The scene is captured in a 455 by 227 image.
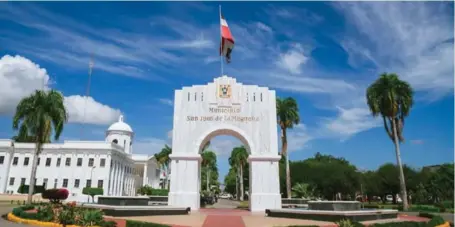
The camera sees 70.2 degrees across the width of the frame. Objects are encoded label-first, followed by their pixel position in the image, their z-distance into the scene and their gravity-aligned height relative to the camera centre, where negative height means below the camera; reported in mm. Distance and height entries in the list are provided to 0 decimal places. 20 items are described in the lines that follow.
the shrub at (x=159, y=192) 61625 -2477
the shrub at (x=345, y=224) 11390 -1444
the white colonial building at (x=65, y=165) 55000 +1952
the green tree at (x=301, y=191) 35469 -1050
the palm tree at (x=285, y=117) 40469 +7860
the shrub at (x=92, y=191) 51312 -2101
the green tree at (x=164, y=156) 66875 +4621
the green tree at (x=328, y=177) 55781 +766
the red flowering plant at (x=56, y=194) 20203 -1060
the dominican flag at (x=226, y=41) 28886 +12226
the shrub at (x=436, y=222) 15106 -1822
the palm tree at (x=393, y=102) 35375 +8825
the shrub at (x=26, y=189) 48550 -1838
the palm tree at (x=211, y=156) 94988 +7170
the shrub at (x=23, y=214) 15667 -1862
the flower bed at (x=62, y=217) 13344 -1746
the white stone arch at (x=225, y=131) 25328 +3972
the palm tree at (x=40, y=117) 27859 +5110
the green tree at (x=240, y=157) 68562 +4815
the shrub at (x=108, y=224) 13141 -1841
